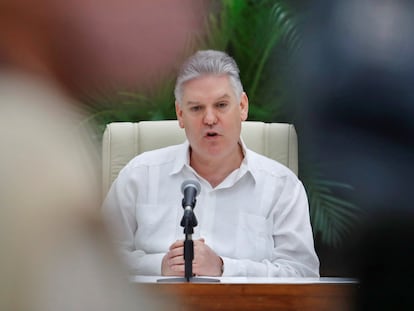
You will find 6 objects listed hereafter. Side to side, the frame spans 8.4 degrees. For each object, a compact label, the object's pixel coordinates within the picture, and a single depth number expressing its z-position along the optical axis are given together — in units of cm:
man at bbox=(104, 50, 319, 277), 636
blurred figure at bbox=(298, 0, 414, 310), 335
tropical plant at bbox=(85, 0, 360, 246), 646
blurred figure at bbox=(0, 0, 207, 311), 162
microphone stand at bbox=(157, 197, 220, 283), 593
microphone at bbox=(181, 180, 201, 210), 596
